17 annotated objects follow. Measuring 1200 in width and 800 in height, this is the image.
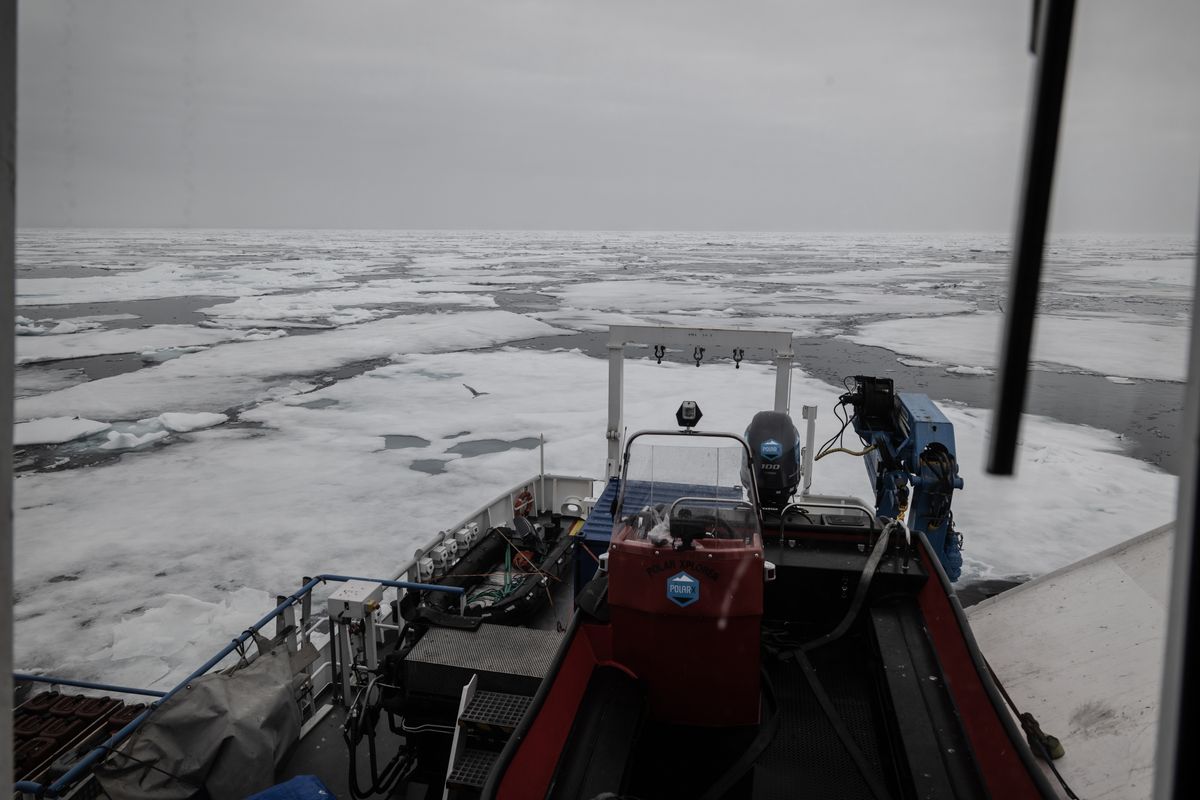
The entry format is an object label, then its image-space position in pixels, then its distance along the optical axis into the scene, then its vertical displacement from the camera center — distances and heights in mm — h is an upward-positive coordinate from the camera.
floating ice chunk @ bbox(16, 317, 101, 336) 25953 -2122
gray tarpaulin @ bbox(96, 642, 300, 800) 4012 -2601
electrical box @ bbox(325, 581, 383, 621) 5207 -2180
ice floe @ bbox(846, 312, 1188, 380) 20234 -457
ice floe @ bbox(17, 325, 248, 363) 22328 -2245
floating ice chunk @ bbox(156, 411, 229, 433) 14500 -2845
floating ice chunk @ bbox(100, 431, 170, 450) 13398 -3030
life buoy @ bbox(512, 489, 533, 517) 8172 -2259
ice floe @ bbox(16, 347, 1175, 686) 7750 -2998
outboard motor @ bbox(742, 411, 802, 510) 5094 -989
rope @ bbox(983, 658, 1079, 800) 4562 -2497
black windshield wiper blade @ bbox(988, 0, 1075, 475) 729 +108
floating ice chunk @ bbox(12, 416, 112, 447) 13727 -3066
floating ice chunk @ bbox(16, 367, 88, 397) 17469 -2785
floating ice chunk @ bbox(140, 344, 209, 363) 21125 -2319
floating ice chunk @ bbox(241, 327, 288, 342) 24391 -1808
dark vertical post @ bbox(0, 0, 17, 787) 807 -15
